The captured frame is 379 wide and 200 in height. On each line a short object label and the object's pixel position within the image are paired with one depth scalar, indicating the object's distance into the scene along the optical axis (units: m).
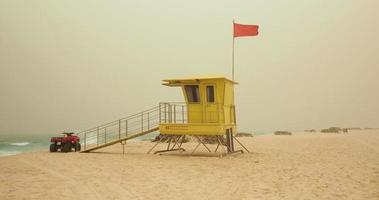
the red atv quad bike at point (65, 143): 25.33
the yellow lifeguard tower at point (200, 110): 20.23
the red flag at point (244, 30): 23.47
